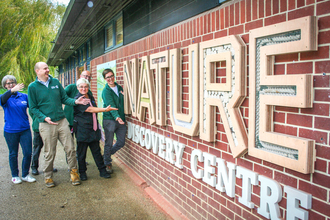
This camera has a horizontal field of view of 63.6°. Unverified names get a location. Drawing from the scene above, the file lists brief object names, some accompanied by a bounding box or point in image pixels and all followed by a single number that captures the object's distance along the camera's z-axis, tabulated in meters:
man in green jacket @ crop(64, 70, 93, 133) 5.06
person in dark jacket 4.53
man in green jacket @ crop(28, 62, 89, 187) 4.18
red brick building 1.73
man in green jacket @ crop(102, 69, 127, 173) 4.83
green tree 19.61
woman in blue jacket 4.43
